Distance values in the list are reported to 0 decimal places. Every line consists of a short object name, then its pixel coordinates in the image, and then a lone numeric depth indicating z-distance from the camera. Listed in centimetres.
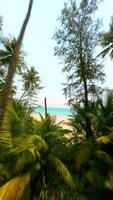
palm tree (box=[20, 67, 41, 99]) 1393
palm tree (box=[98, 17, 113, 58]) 885
